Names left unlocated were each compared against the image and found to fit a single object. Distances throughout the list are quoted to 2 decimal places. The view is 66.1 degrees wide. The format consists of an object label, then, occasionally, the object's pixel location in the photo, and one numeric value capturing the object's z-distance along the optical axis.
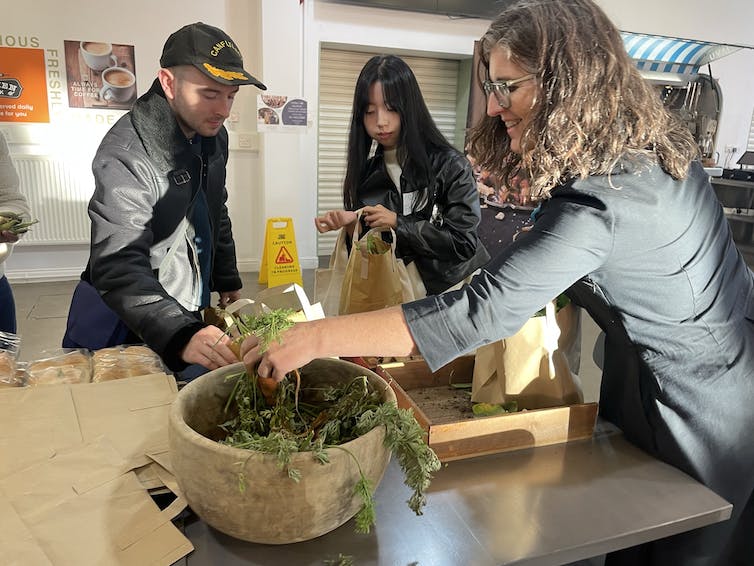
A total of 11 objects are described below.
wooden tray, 1.14
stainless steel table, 0.89
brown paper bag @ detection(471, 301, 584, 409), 1.27
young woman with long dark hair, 2.04
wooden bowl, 0.80
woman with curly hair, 0.99
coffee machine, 6.83
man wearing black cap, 1.43
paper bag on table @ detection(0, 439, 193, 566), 0.82
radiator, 4.88
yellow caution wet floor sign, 5.06
